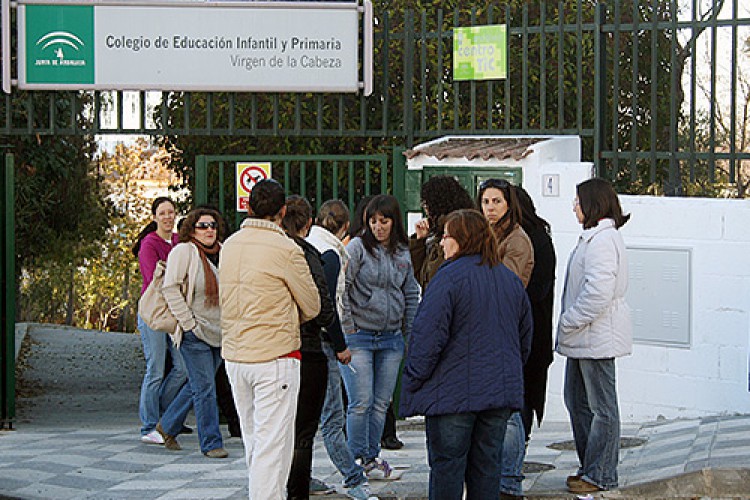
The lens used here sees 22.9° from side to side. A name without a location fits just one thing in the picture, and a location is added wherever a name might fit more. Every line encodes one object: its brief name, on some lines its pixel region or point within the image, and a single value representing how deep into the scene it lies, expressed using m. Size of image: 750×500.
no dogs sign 14.67
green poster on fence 14.68
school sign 14.52
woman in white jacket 10.15
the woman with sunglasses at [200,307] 12.64
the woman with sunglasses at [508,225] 9.98
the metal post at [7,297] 14.80
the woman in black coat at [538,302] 10.19
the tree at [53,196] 23.59
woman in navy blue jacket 8.61
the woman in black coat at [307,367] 9.90
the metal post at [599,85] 14.36
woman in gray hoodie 10.85
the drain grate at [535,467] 11.38
